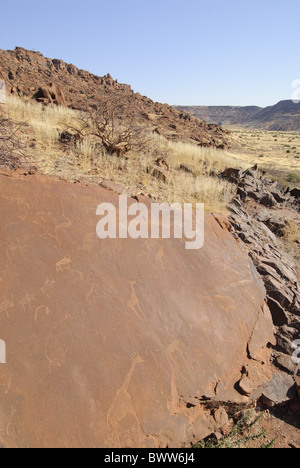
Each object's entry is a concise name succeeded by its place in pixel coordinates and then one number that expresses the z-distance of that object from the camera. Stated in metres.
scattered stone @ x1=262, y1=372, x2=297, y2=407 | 2.67
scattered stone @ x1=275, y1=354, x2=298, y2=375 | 2.99
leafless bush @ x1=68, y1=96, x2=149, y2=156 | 5.47
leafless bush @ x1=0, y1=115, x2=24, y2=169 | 3.26
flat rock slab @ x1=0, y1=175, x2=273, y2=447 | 1.80
